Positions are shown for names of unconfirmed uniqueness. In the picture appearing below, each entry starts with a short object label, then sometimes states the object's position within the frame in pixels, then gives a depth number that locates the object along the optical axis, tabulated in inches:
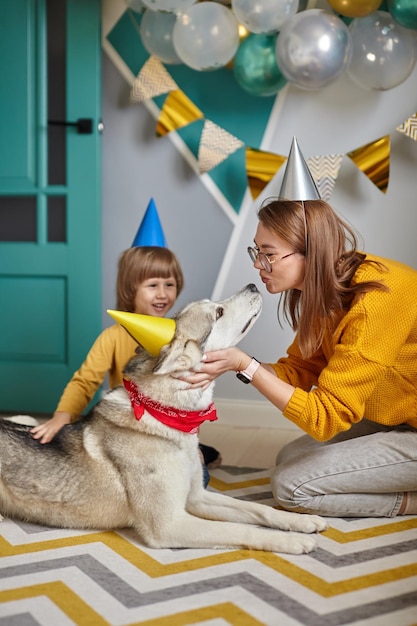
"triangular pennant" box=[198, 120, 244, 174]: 141.3
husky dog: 82.8
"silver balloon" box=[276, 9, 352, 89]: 117.5
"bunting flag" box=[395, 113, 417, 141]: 130.5
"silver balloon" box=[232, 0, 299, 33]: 118.7
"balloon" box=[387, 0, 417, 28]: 118.3
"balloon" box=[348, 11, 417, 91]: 121.6
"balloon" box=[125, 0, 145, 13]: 134.2
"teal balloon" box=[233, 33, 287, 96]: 128.1
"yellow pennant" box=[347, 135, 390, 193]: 135.6
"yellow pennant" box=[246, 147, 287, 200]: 141.0
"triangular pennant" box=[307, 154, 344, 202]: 137.6
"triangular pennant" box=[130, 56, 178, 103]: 143.2
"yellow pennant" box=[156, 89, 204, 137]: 143.4
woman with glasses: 87.3
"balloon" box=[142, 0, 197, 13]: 125.6
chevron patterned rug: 67.6
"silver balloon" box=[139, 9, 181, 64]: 133.6
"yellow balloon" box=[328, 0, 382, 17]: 120.6
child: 114.6
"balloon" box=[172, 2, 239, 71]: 125.6
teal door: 146.3
